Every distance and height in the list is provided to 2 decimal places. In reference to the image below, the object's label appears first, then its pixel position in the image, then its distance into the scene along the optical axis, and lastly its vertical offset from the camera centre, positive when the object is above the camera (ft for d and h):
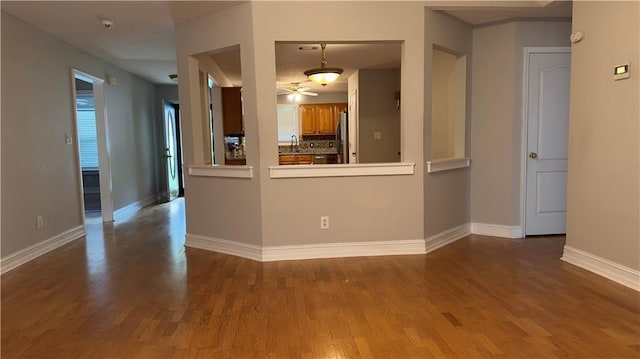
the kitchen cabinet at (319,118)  30.53 +1.74
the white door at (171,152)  28.17 -0.43
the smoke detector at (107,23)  13.41 +4.05
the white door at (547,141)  14.47 -0.18
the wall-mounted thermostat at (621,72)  9.74 +1.48
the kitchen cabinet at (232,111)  20.59 +1.65
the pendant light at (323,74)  16.78 +2.75
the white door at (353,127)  23.50 +0.84
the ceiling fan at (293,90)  24.64 +3.41
